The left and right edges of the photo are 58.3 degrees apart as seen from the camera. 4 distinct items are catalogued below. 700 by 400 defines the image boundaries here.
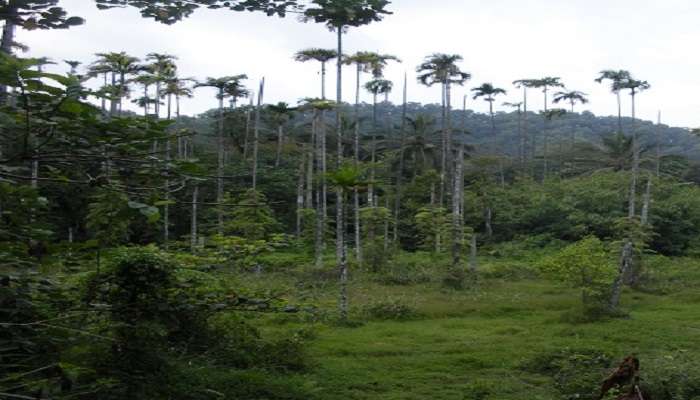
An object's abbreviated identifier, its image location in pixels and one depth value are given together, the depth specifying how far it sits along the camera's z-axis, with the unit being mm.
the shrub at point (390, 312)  11523
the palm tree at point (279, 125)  31542
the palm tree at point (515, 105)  38572
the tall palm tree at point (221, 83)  23344
